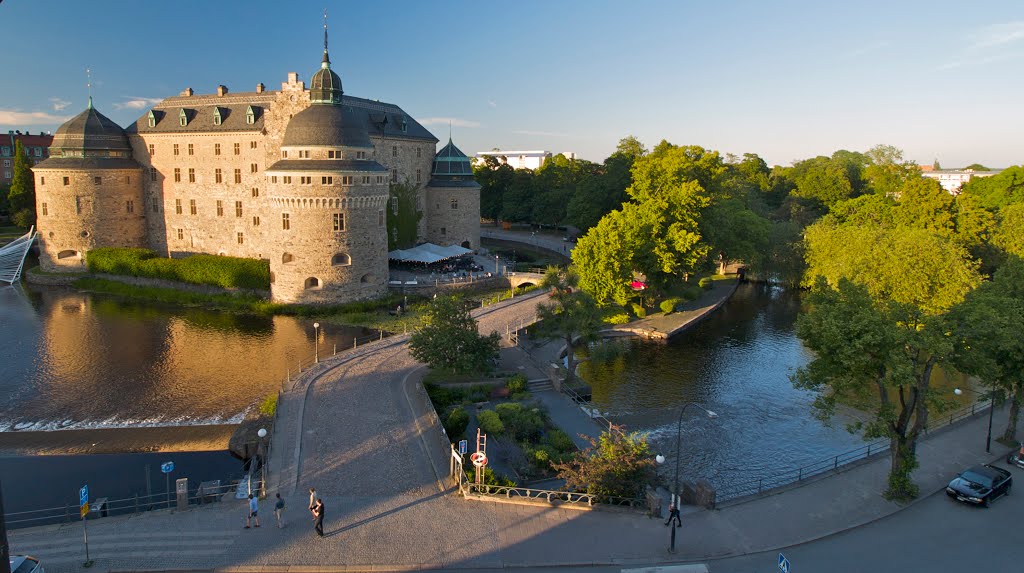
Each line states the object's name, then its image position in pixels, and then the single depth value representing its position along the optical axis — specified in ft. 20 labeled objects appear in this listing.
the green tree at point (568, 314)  113.91
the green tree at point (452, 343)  102.42
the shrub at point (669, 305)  159.73
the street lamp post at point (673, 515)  61.00
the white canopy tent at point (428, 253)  187.73
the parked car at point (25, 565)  50.11
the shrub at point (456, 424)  89.25
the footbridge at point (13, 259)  193.26
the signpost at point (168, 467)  72.23
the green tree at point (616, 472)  68.64
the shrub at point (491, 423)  88.53
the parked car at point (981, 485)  71.20
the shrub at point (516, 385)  104.78
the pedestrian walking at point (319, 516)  61.57
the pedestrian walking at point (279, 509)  63.31
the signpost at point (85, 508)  54.90
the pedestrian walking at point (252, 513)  63.00
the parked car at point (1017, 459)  81.10
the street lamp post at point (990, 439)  84.38
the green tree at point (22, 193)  239.30
